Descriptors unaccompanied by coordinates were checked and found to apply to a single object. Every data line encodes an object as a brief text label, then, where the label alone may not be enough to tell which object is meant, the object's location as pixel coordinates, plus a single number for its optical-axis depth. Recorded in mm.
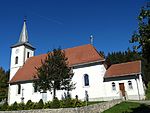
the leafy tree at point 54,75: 17373
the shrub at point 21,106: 14705
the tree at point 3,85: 31992
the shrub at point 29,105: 14305
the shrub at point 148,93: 17962
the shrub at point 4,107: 15701
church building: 18660
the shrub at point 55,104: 12719
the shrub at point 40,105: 13682
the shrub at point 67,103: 12224
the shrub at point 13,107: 15123
